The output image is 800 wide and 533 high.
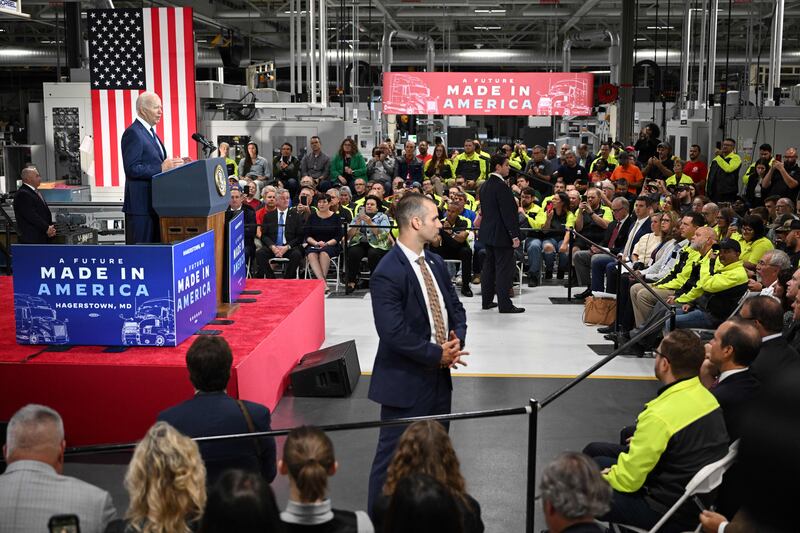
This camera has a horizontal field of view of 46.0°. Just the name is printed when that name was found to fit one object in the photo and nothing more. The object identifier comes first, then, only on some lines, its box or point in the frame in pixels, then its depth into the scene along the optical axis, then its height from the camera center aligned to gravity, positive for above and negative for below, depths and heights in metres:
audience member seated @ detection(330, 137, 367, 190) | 17.05 -0.42
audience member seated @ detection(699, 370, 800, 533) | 2.14 -0.73
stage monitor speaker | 7.86 -1.97
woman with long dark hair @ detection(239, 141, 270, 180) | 16.72 -0.41
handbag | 10.66 -1.94
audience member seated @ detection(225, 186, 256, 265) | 12.45 -1.16
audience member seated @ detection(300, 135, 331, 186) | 16.94 -0.42
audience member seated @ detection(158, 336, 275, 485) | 4.28 -1.24
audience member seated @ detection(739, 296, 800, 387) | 5.45 -1.11
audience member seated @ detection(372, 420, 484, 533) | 3.50 -1.20
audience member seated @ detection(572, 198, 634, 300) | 12.08 -1.34
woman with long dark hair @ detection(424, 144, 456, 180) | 17.88 -0.48
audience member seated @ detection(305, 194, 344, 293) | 12.57 -1.30
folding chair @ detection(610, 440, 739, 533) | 4.04 -1.45
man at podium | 7.38 -0.19
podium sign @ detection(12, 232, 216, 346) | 6.48 -1.06
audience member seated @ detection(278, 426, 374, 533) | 3.20 -1.19
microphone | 7.50 +0.00
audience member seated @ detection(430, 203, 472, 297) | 12.75 -1.37
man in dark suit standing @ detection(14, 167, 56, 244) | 11.51 -0.87
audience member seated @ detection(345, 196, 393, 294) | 12.73 -1.35
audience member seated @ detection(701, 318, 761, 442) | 4.80 -1.15
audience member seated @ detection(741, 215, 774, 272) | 9.48 -1.01
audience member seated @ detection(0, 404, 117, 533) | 3.34 -1.23
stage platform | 6.30 -1.63
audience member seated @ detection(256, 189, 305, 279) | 12.65 -1.30
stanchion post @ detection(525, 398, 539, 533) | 4.39 -1.56
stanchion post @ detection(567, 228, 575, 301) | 12.30 -1.74
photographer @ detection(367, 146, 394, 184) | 17.96 -0.51
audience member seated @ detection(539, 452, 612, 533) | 3.14 -1.18
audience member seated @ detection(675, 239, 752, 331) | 8.30 -1.35
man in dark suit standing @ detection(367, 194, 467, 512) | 4.90 -1.01
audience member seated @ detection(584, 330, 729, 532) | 4.30 -1.39
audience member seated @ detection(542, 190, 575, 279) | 13.55 -1.20
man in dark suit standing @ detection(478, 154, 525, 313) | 10.96 -0.97
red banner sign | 18.00 +0.91
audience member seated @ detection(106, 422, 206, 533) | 3.24 -1.19
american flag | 11.37 +0.98
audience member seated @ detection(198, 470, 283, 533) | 2.97 -1.15
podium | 7.29 -0.45
